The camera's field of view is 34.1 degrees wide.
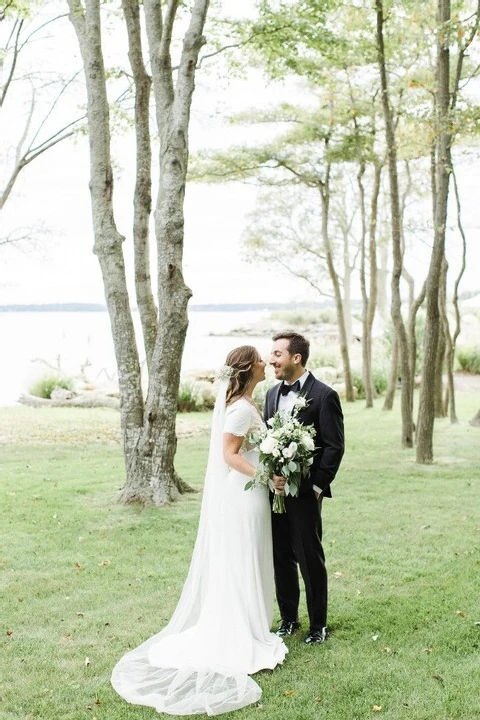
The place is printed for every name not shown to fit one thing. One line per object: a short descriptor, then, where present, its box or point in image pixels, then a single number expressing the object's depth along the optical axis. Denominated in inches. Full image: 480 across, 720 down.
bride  182.7
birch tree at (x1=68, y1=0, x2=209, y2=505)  353.7
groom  193.5
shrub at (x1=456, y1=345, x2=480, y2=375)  997.8
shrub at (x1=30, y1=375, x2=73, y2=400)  874.1
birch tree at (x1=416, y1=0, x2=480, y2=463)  436.5
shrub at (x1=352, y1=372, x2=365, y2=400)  901.2
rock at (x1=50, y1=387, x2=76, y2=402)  850.8
